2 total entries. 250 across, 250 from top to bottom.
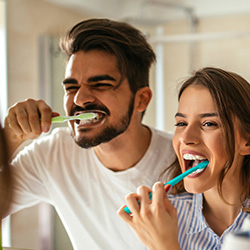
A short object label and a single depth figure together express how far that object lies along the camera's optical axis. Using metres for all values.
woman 0.82
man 1.09
